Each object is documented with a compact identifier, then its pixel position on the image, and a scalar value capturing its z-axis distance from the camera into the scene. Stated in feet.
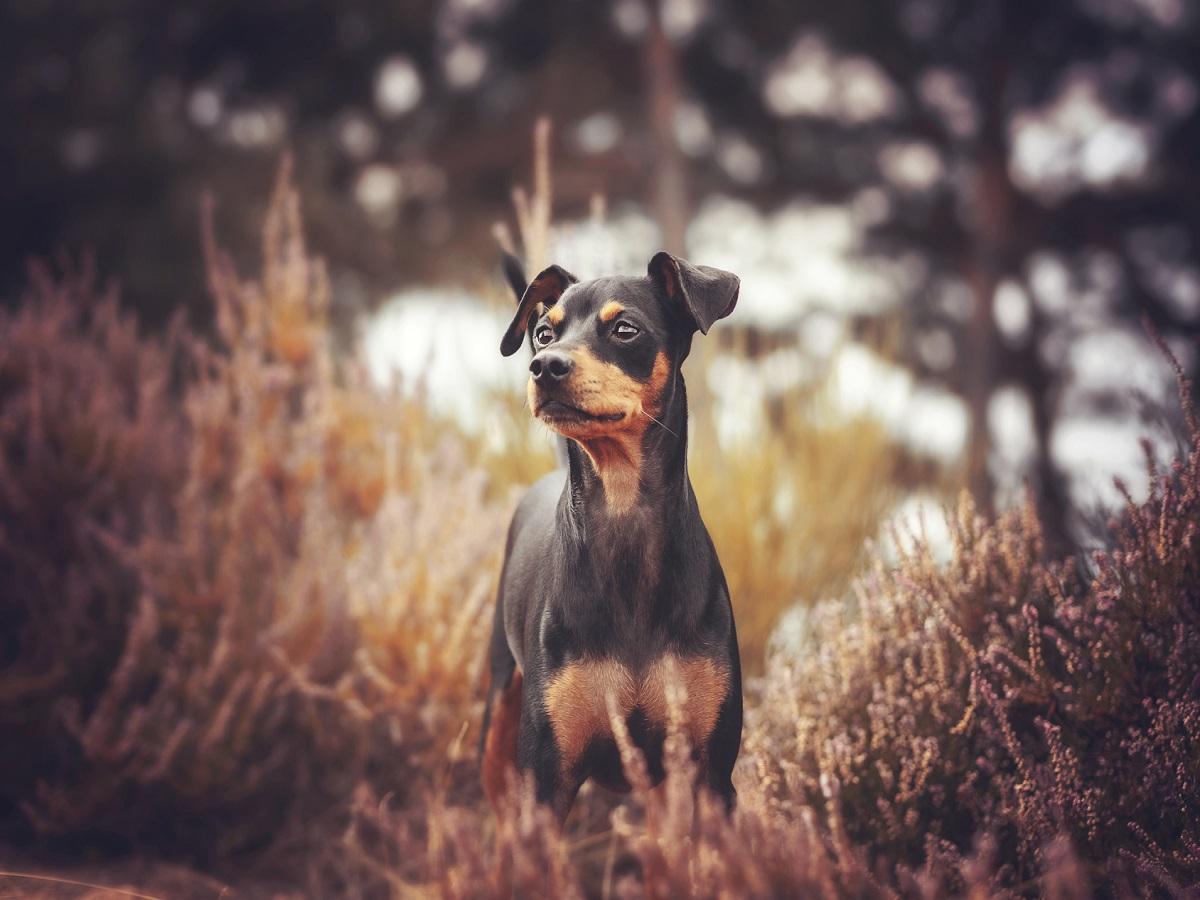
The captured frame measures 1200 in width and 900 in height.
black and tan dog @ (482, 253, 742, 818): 6.11
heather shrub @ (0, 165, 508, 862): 10.58
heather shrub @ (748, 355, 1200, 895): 7.00
